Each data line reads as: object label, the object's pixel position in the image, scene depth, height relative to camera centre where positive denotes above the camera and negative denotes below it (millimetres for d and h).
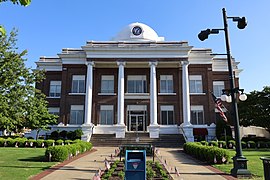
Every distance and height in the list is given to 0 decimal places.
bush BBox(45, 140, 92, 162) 13570 -1541
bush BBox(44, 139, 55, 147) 22953 -1536
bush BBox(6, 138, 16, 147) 23750 -1597
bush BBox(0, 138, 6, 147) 23797 -1602
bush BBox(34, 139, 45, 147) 22922 -1631
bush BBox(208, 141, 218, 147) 21688 -1505
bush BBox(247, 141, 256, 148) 24817 -1804
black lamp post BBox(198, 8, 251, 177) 9844 +893
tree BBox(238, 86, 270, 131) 29156 +2056
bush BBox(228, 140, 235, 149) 23542 -1725
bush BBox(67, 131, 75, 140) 28094 -1059
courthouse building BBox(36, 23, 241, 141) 30891 +5367
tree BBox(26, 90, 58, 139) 15484 +1286
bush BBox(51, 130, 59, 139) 29178 -1095
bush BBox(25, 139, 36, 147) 23219 -1648
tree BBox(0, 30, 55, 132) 13328 +2194
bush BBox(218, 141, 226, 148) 23103 -1684
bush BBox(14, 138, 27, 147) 23539 -1582
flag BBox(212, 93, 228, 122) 16419 +1586
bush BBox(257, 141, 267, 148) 25134 -1831
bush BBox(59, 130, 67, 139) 29172 -973
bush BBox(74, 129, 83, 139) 27739 -918
